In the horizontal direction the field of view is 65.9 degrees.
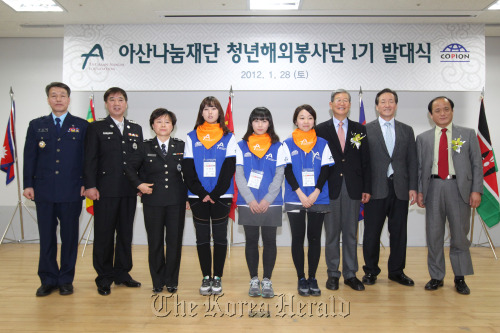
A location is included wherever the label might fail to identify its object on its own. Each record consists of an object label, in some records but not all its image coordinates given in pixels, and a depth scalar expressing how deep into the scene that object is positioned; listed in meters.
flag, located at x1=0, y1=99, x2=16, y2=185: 5.32
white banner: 5.22
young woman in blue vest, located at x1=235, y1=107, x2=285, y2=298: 3.03
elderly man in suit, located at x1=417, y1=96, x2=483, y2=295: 3.26
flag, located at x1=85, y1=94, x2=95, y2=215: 5.01
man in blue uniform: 3.13
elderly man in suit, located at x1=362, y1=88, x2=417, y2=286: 3.46
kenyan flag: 4.90
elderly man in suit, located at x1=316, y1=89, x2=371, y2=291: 3.27
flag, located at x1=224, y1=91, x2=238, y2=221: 5.12
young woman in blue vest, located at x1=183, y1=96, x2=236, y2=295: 3.01
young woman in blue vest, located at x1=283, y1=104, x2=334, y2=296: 3.08
